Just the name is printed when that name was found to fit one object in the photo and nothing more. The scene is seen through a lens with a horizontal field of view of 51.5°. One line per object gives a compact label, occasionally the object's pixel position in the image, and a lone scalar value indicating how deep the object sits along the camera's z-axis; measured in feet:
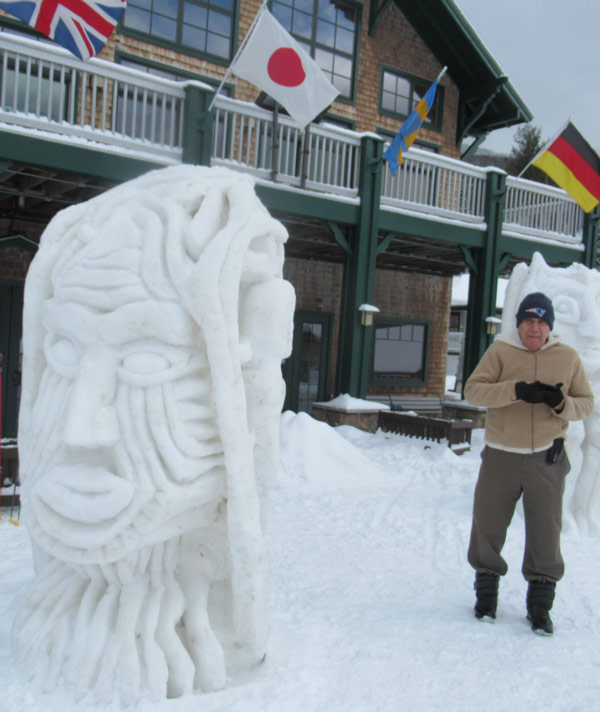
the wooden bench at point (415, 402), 42.24
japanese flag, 24.72
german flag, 32.73
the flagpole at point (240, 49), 24.29
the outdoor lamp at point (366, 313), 31.37
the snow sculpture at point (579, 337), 14.84
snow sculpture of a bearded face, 6.55
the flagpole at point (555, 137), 32.16
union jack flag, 20.33
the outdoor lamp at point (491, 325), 36.24
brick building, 25.05
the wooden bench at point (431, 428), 27.17
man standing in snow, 9.87
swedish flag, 28.84
